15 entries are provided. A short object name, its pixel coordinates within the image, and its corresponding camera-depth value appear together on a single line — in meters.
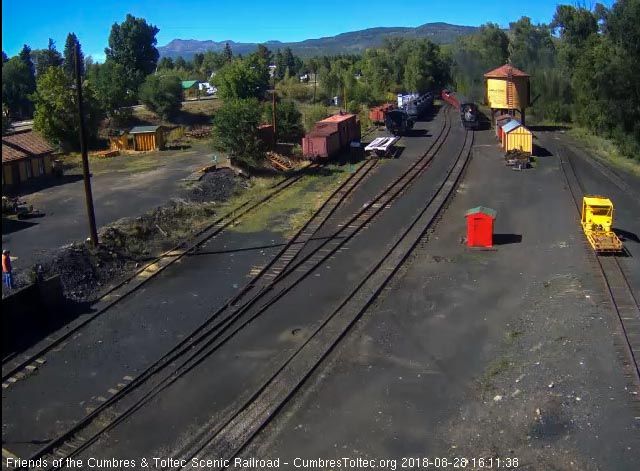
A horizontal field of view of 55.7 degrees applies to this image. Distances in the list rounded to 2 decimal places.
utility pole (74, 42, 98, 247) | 17.38
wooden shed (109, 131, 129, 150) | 43.72
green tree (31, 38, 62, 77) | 93.74
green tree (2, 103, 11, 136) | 45.69
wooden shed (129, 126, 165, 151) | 43.25
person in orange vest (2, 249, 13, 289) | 15.74
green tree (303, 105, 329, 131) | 46.81
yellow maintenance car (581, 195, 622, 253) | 18.55
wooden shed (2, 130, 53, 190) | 30.81
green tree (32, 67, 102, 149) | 41.41
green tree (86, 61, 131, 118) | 52.78
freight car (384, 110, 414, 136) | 44.12
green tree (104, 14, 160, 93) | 77.88
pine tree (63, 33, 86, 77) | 89.50
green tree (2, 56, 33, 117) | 73.44
